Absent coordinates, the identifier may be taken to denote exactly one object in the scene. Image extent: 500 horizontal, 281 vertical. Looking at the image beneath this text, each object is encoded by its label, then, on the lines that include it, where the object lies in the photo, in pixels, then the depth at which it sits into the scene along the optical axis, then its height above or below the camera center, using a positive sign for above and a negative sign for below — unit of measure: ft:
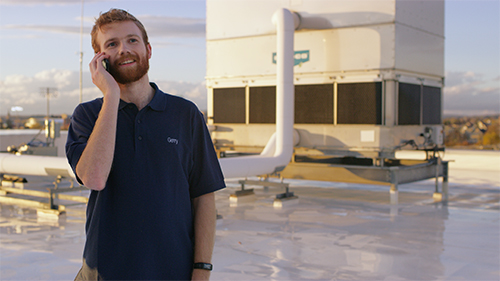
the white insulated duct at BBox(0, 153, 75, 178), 26.73 -2.32
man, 6.32 -0.59
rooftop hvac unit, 30.40 +3.39
